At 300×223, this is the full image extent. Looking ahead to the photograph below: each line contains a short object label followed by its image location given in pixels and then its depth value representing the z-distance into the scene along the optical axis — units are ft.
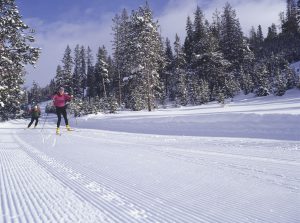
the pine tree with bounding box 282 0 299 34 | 162.03
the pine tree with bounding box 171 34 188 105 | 117.76
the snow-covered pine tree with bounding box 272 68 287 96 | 87.17
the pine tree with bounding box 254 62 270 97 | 95.07
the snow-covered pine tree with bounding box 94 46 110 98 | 159.35
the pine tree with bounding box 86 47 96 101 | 200.81
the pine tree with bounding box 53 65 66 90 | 173.04
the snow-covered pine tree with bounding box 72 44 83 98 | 195.06
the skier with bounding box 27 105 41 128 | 55.79
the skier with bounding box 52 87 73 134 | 37.68
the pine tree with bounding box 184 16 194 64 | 172.66
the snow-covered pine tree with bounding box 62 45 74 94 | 173.41
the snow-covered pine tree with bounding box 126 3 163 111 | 94.11
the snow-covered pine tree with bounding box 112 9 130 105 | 138.15
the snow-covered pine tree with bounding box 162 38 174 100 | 169.76
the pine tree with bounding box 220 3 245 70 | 151.51
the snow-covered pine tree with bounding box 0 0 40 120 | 58.81
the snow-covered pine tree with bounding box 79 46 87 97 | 221.54
